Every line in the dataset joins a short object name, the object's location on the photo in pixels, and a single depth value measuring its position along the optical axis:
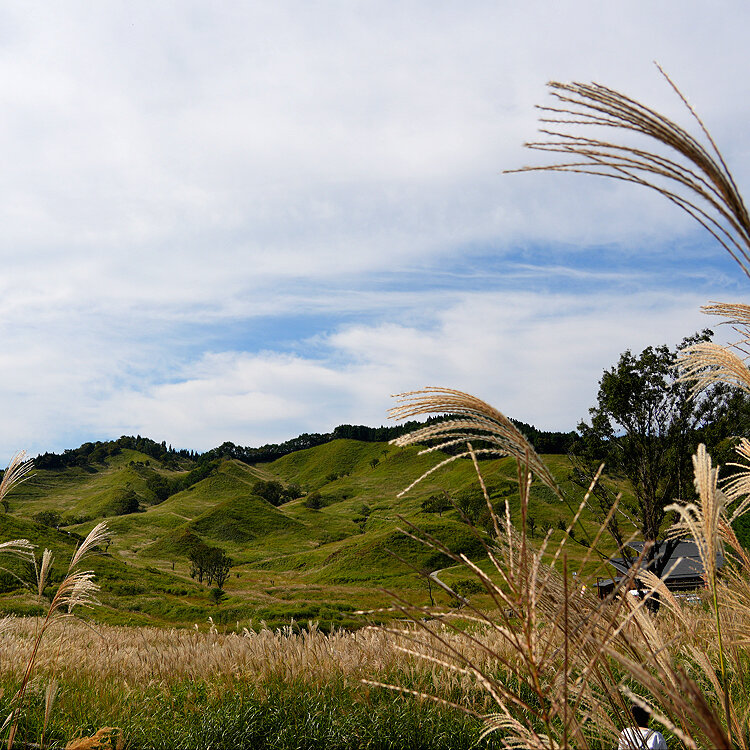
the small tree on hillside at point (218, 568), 62.49
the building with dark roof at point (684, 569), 38.34
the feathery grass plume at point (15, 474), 3.18
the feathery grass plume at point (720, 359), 2.35
